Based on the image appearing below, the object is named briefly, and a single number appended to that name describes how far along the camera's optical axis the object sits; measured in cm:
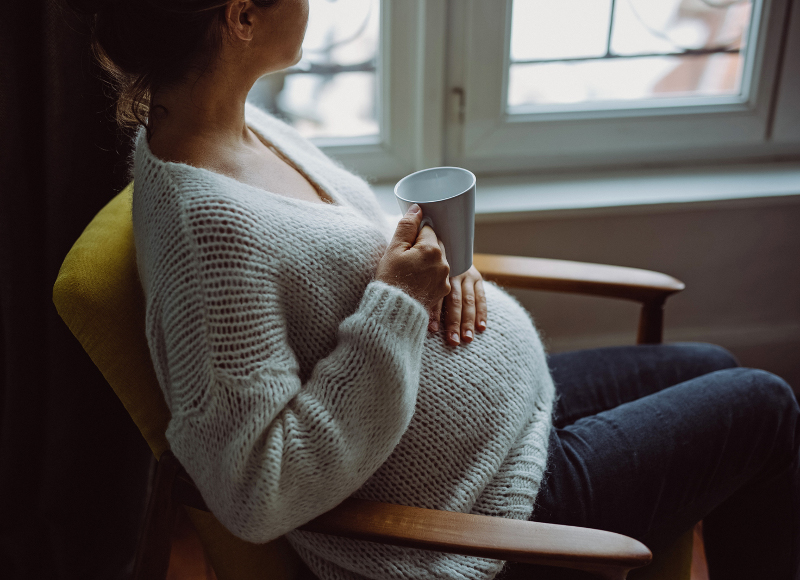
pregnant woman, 67
